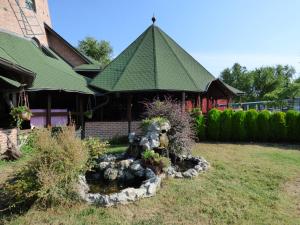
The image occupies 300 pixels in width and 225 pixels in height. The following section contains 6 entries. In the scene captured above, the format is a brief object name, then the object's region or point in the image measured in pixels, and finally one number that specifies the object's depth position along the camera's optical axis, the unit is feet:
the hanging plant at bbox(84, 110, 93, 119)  51.65
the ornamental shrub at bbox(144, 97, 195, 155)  31.53
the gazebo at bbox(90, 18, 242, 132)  49.92
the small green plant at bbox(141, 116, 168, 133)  30.73
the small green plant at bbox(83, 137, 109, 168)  27.04
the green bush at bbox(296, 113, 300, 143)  43.71
